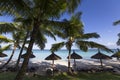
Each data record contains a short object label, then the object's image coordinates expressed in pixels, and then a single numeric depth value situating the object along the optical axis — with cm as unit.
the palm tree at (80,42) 565
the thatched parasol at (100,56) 639
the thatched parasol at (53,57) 607
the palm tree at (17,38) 608
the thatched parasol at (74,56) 642
